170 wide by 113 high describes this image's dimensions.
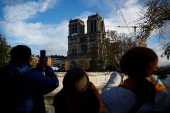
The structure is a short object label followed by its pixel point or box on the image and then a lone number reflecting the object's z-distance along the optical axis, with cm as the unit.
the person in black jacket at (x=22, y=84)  162
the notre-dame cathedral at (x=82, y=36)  5862
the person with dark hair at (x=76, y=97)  167
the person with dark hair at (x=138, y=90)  114
